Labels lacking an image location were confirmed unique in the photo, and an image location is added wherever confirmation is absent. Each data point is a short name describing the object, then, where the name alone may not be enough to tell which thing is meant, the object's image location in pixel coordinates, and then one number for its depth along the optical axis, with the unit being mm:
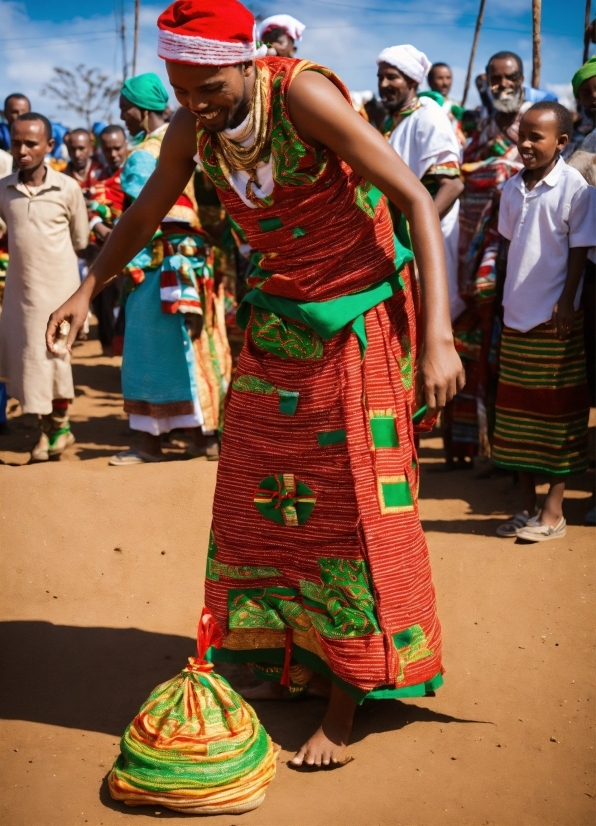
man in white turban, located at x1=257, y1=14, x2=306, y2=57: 7441
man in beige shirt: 6977
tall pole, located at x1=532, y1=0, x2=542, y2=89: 9625
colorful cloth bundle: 2932
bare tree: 37562
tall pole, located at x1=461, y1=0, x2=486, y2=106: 18800
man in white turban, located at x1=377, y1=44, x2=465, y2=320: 5738
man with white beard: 6254
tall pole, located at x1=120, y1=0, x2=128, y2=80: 25516
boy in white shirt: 5094
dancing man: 2938
